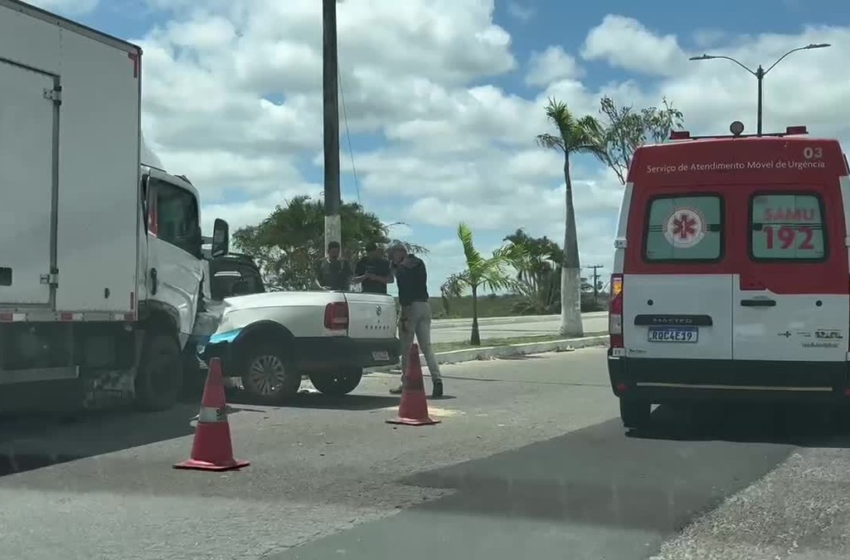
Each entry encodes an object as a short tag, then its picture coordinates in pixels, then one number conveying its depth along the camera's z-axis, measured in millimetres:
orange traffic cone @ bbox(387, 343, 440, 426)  10352
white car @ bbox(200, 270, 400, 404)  11812
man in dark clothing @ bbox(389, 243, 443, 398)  12820
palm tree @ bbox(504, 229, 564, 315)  51156
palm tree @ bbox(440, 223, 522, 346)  22984
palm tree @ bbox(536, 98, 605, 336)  26453
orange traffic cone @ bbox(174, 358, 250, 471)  7828
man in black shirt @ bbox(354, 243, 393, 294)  13633
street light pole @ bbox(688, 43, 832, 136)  28512
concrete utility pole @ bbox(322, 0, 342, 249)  16219
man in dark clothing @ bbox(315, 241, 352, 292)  14133
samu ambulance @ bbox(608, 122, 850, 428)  9070
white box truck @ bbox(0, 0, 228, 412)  8719
